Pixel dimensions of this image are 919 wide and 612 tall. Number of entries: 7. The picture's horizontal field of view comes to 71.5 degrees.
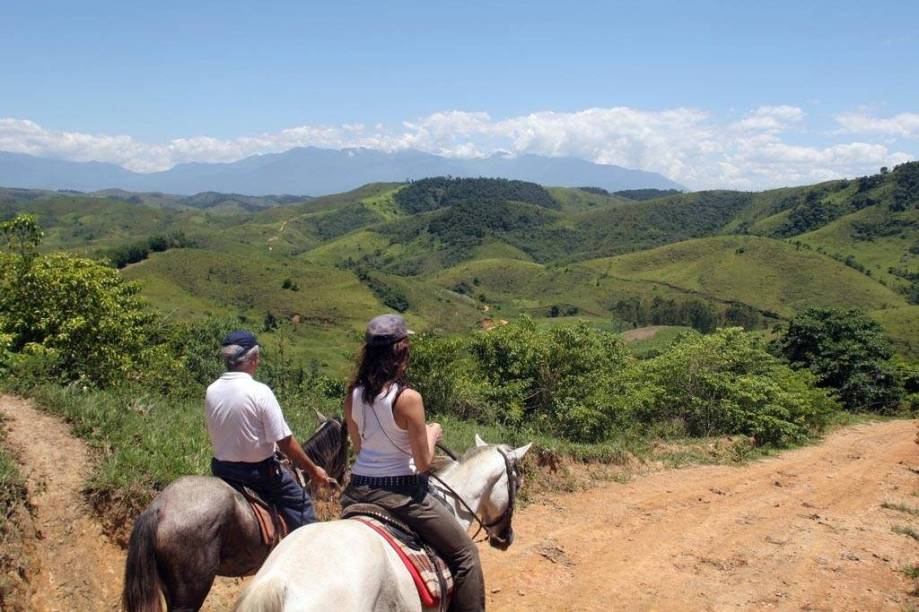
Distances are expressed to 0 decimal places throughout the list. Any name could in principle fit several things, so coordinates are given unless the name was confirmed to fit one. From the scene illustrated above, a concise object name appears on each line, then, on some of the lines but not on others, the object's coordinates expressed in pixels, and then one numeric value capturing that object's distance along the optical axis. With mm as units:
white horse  2809
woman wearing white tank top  3385
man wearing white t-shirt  3965
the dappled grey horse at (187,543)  3557
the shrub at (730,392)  15328
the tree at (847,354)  23109
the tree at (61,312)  13344
